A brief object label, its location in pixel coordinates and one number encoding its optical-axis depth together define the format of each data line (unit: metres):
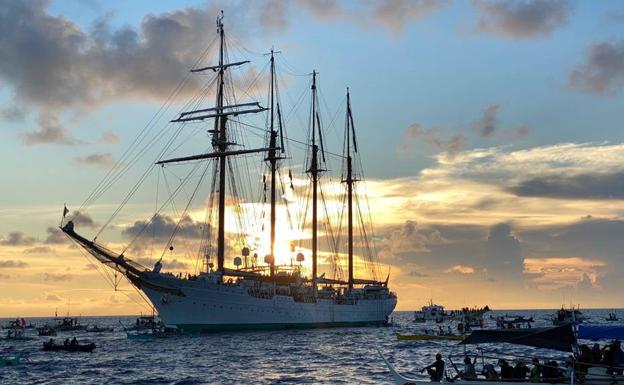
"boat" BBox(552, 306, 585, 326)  121.36
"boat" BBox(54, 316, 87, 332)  140.62
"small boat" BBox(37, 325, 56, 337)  120.81
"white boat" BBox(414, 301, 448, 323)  180.18
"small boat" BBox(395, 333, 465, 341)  85.62
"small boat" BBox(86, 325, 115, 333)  127.35
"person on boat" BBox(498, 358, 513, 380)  28.77
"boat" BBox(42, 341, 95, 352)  76.12
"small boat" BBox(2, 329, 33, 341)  109.12
